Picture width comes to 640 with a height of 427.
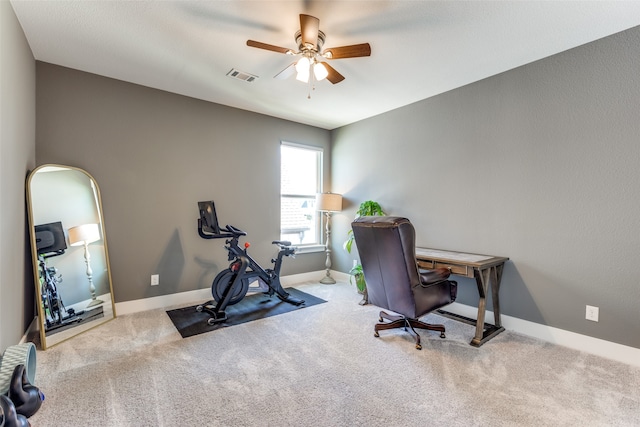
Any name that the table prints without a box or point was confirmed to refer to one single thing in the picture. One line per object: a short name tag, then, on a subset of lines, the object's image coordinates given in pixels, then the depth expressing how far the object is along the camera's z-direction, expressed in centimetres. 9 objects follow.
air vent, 306
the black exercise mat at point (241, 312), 294
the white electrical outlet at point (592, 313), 246
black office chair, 241
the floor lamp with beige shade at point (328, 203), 461
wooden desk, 264
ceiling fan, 201
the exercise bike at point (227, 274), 320
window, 470
